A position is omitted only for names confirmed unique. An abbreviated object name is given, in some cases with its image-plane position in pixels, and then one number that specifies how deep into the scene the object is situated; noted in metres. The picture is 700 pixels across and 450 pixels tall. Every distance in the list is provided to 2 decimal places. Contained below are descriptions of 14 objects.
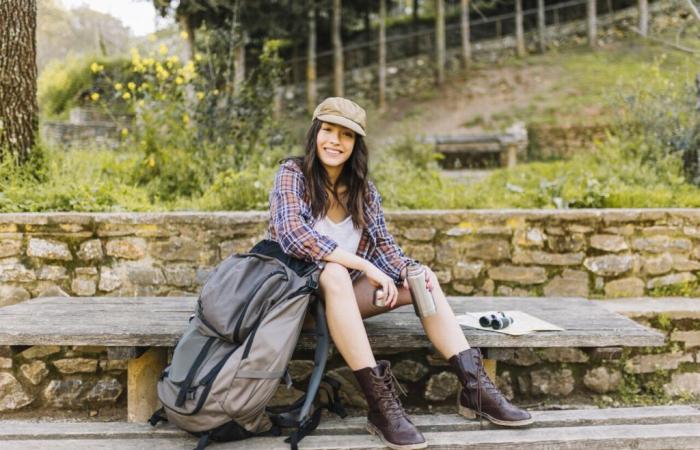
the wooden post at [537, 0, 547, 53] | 19.44
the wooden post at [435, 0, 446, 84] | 16.95
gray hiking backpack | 2.12
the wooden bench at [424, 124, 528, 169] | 10.07
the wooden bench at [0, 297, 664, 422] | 2.53
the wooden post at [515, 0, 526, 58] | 18.97
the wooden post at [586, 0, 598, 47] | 18.67
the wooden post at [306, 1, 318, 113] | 14.38
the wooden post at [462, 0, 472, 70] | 17.67
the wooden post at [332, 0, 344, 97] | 14.52
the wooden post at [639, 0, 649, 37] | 17.36
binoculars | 2.69
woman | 2.31
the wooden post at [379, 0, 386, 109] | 16.31
